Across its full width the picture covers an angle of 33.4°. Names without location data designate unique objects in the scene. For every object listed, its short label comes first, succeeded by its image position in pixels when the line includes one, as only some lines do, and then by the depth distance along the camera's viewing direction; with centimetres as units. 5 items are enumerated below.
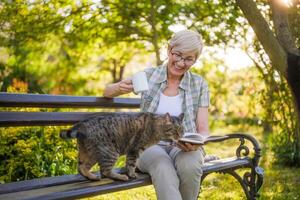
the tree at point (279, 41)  500
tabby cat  331
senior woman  347
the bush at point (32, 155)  537
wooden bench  306
